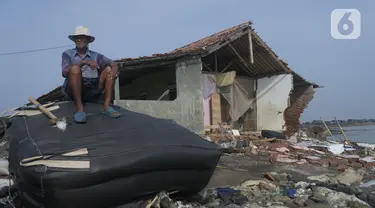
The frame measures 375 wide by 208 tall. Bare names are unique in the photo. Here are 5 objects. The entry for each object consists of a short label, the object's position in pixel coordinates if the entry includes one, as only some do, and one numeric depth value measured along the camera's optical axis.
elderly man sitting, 3.87
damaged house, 10.11
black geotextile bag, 2.93
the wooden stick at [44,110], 3.61
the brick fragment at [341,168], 7.23
